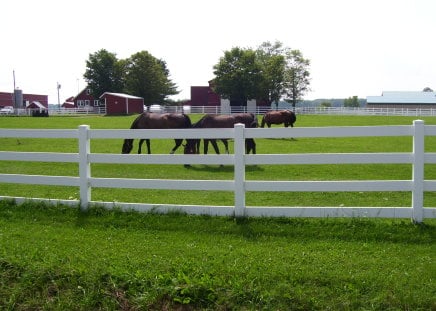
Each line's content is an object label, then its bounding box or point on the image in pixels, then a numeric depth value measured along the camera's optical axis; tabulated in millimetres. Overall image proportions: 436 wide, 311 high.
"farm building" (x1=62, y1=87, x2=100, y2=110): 85112
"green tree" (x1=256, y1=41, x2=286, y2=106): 72250
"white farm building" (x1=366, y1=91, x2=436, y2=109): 87812
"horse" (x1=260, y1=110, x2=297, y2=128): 27188
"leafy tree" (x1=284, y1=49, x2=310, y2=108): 83812
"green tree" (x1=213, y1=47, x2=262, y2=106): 70562
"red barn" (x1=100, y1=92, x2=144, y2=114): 63438
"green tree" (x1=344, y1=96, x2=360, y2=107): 139750
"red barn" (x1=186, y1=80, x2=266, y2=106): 77562
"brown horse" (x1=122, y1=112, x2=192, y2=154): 17812
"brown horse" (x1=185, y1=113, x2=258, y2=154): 15320
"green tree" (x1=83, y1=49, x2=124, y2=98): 83812
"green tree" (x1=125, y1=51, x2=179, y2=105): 75625
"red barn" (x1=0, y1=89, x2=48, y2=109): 82875
